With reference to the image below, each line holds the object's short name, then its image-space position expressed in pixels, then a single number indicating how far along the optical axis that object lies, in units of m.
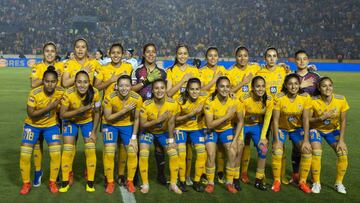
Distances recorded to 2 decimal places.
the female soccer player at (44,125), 5.48
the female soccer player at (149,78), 6.07
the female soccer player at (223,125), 5.71
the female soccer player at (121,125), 5.64
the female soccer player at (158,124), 5.68
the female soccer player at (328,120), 5.76
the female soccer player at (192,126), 5.79
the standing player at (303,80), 6.20
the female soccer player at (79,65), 6.22
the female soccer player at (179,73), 6.29
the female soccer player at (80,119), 5.55
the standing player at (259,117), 5.83
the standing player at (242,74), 6.43
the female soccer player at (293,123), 5.74
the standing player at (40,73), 5.88
